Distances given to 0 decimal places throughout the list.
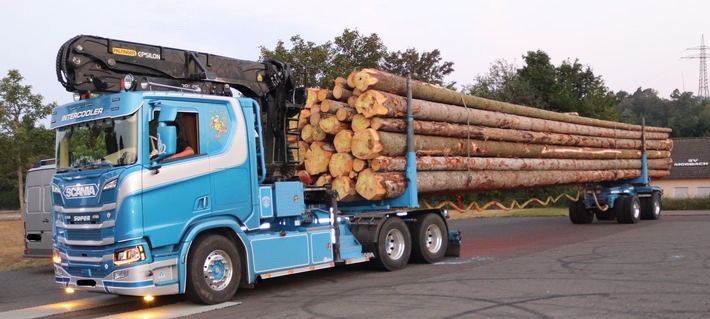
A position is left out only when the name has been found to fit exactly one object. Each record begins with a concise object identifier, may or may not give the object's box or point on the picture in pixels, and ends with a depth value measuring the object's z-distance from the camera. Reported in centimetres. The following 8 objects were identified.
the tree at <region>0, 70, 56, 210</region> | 2806
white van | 1420
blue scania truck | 859
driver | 909
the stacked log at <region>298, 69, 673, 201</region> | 1268
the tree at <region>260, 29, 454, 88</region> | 2783
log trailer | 2339
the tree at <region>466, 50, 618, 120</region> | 5063
